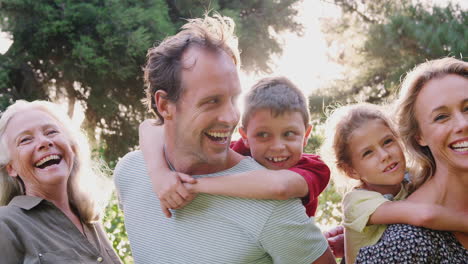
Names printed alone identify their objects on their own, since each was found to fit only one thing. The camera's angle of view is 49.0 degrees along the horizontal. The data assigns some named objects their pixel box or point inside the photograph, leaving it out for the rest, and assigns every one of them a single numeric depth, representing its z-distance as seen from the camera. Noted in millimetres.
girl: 2246
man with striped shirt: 2115
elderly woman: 2520
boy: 2178
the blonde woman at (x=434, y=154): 2115
